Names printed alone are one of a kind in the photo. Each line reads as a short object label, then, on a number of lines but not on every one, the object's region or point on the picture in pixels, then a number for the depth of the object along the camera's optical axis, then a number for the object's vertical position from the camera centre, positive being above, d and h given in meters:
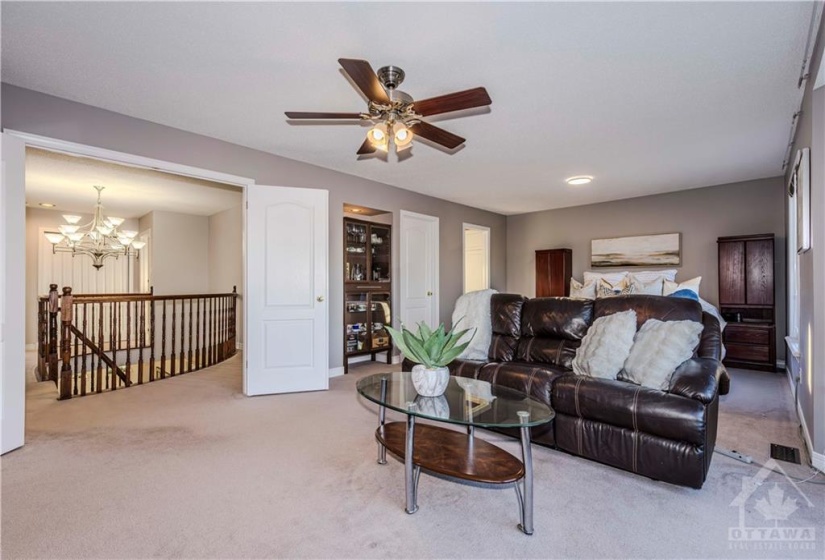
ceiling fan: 2.06 +0.98
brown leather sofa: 2.03 -0.66
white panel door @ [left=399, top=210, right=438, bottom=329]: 5.63 +0.18
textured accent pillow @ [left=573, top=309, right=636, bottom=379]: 2.54 -0.44
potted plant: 2.13 -0.40
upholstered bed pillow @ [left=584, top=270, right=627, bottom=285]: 6.04 +0.07
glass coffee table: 1.73 -0.82
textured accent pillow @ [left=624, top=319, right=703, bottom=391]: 2.33 -0.44
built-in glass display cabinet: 5.14 -0.08
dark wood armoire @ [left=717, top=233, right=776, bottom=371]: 4.79 -0.24
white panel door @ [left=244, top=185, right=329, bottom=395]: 3.93 -0.09
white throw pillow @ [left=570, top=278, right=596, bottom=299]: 5.88 -0.13
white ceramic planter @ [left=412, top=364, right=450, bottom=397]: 2.13 -0.53
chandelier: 5.77 +0.70
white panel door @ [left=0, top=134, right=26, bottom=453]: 2.53 -0.07
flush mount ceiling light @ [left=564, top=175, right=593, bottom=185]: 4.96 +1.27
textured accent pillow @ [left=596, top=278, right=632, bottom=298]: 5.58 -0.11
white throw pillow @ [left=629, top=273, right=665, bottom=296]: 5.14 -0.07
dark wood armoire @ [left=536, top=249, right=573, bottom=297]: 6.69 +0.16
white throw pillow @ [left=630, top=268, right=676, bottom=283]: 5.68 +0.08
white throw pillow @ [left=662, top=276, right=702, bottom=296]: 5.09 -0.07
